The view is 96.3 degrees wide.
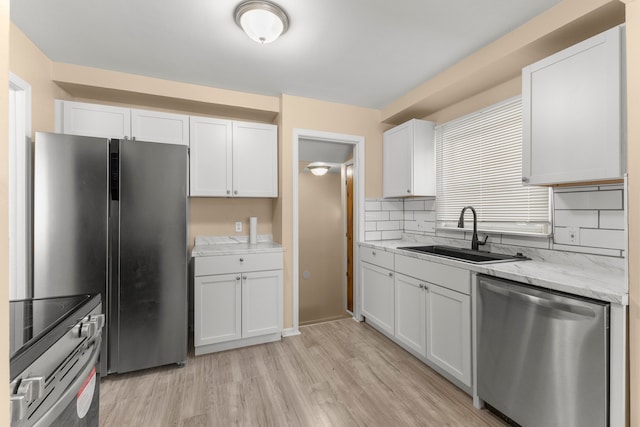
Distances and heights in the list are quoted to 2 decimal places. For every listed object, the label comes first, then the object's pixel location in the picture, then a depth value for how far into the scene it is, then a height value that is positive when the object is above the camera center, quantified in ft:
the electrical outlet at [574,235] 6.00 -0.47
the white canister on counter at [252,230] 10.14 -0.61
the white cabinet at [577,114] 4.62 +1.79
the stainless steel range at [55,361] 2.15 -1.31
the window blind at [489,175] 7.15 +1.10
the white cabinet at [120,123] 7.82 +2.59
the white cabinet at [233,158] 8.98 +1.78
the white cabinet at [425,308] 6.38 -2.54
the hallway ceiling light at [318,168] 15.00 +2.41
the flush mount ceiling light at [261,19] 5.51 +3.88
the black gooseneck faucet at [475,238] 7.78 -0.71
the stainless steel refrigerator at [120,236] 6.52 -0.57
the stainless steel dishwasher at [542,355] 4.14 -2.36
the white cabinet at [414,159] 9.51 +1.82
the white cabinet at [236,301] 8.16 -2.64
